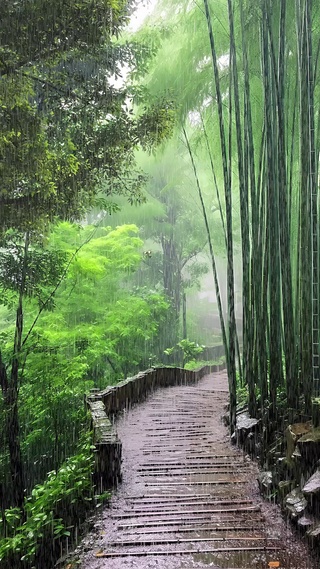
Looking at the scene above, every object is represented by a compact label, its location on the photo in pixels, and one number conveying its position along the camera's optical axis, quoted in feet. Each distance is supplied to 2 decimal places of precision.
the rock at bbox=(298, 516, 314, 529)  8.81
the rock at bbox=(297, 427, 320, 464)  9.88
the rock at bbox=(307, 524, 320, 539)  8.30
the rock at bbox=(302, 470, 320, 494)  8.79
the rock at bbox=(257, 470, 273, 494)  11.28
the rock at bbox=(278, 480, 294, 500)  10.30
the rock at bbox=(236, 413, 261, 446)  15.10
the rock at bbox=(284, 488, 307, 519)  9.22
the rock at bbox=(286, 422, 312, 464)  10.63
